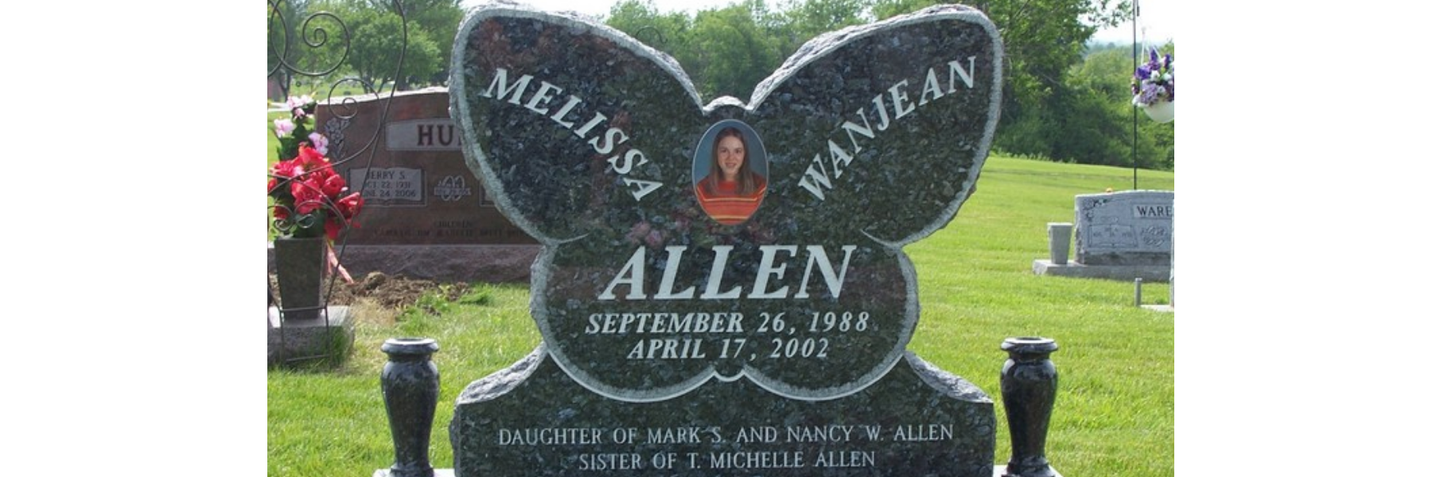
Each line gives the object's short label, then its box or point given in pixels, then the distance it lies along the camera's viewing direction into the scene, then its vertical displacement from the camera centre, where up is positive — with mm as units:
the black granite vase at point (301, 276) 7758 -328
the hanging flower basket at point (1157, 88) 12250 +987
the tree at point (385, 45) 27453 +3128
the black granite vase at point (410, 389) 5082 -603
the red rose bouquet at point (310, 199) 7746 +76
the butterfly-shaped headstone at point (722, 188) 5000 +82
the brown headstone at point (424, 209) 10828 +27
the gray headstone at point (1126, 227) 12602 -155
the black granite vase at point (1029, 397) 5301 -672
